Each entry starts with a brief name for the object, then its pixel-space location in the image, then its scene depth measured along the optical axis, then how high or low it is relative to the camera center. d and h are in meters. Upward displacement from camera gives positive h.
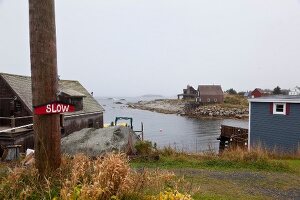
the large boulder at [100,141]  16.31 -2.65
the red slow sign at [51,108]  4.67 -0.27
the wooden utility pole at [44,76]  4.70 +0.20
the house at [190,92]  125.00 -0.92
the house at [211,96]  97.94 -1.91
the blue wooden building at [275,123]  23.47 -2.44
